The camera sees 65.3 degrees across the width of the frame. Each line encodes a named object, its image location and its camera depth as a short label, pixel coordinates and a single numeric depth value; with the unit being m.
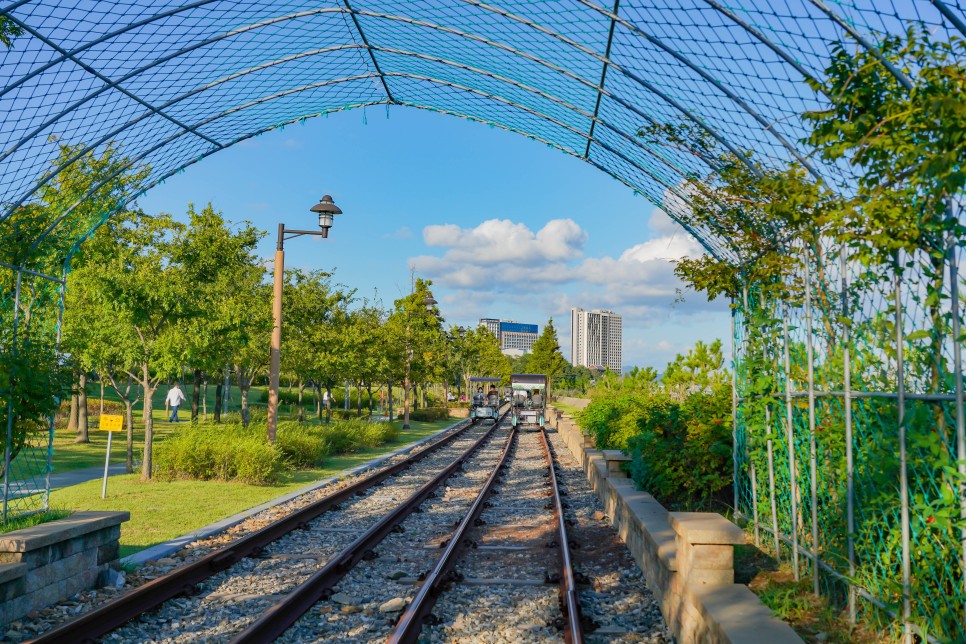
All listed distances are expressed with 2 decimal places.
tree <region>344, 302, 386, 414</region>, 28.69
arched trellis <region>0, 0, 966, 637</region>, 6.20
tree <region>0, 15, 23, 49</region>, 8.07
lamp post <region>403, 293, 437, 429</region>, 38.50
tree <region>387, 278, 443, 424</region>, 40.25
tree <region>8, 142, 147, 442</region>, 9.38
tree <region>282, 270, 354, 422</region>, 26.78
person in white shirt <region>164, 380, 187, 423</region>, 23.91
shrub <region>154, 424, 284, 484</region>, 14.69
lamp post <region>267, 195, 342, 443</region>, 16.84
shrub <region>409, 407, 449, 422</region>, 45.41
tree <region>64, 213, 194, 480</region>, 14.20
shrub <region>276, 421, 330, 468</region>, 17.58
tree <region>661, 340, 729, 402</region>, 11.50
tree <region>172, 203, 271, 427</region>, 14.92
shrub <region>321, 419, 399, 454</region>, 22.12
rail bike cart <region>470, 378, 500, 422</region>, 44.62
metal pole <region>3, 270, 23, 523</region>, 7.75
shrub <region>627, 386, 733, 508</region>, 9.30
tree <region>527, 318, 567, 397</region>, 90.12
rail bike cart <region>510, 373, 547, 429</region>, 39.72
